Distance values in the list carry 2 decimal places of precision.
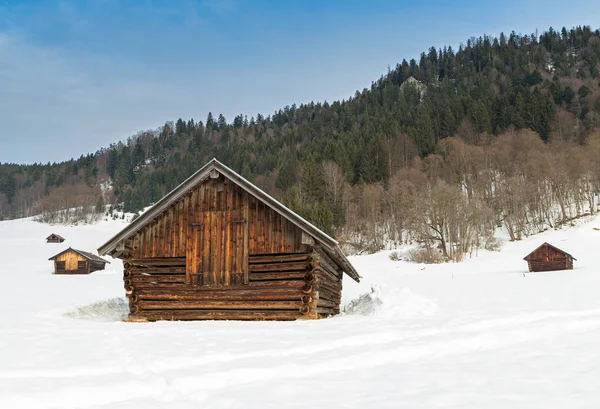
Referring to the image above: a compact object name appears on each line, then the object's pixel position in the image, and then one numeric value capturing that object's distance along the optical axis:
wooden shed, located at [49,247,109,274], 57.09
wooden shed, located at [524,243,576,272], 41.03
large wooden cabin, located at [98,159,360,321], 15.76
